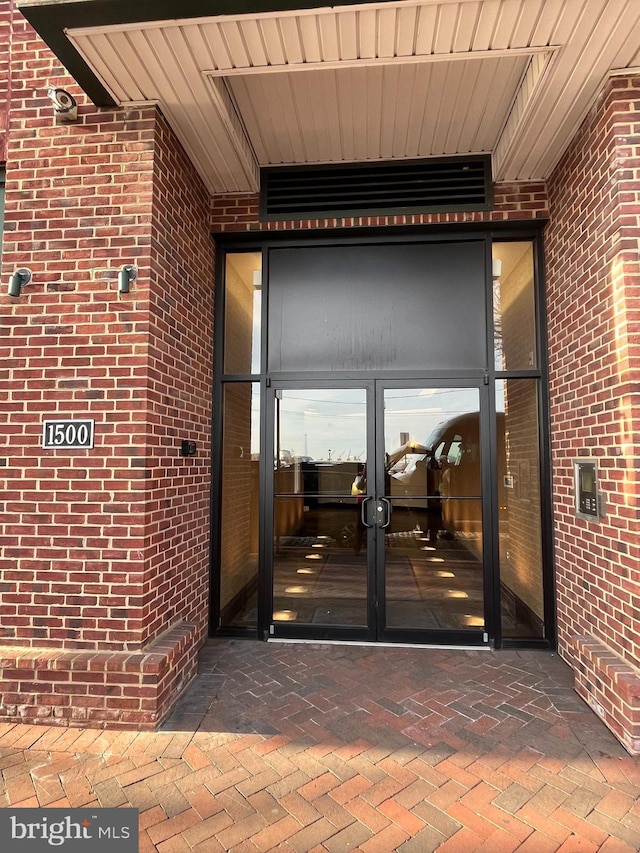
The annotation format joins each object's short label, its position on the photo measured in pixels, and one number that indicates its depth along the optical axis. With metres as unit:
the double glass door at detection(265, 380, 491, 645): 3.79
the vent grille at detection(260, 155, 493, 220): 3.79
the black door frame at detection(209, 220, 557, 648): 3.70
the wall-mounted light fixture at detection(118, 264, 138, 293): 2.85
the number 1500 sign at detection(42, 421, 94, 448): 2.85
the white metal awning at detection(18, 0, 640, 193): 2.40
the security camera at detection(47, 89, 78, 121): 2.89
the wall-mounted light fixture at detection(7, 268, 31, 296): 2.89
